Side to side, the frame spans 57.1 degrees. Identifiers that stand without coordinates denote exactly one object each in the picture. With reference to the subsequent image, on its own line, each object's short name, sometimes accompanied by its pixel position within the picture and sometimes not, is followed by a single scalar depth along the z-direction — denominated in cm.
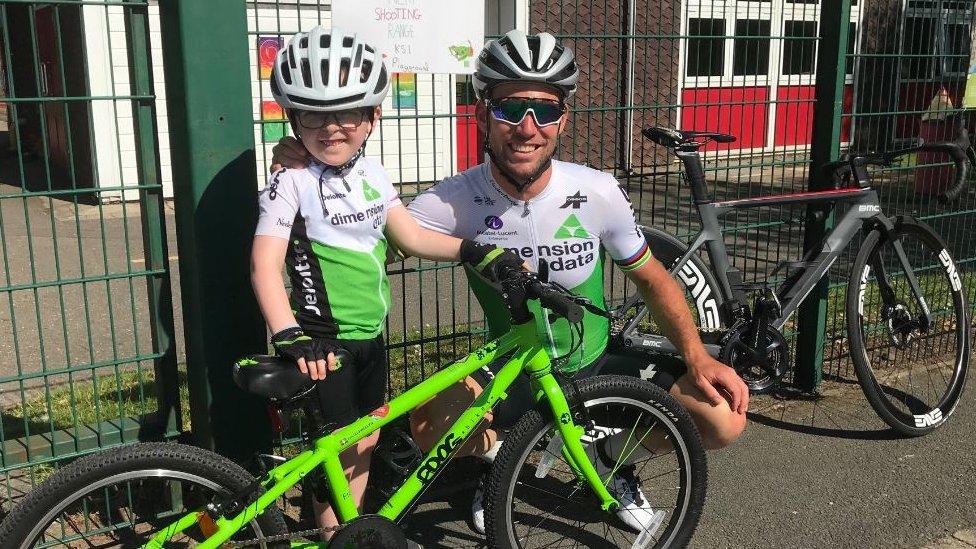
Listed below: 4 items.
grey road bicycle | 418
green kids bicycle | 246
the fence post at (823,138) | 446
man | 307
